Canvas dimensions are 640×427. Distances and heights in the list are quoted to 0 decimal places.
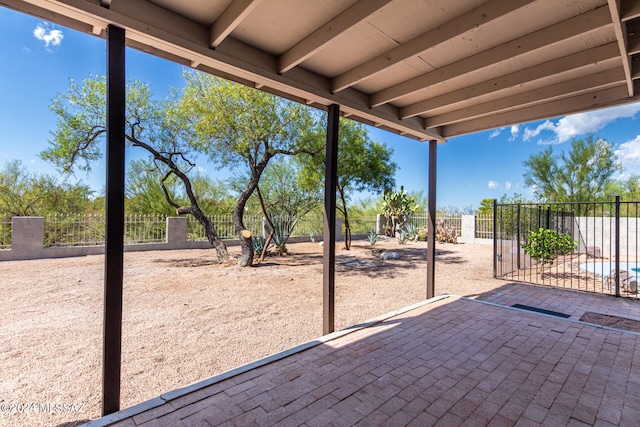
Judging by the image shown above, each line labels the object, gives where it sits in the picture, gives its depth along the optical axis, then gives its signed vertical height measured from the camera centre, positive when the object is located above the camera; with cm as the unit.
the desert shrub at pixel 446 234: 1317 -81
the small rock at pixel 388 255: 883 -123
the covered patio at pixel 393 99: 171 +112
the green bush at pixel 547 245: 564 -56
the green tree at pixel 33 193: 920 +66
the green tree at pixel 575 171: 1275 +216
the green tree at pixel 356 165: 899 +168
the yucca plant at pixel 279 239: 869 -73
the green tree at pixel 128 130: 663 +213
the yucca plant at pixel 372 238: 1173 -91
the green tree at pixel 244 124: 642 +211
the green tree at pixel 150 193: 1141 +87
